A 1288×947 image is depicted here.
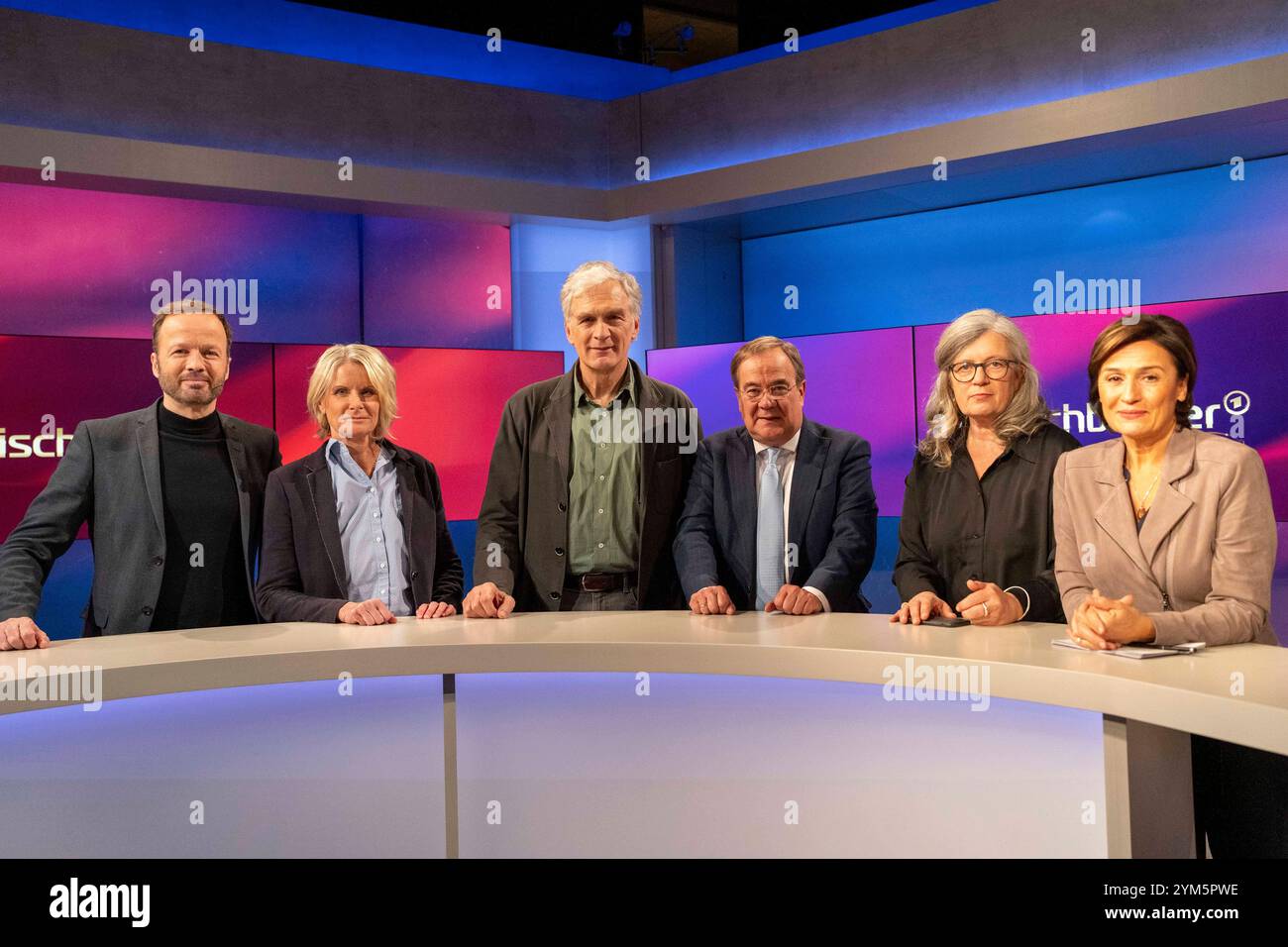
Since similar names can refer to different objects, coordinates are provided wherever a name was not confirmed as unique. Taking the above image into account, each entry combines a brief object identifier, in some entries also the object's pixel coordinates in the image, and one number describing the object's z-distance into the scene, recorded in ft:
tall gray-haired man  9.42
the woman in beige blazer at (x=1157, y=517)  6.56
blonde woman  9.18
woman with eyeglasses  8.43
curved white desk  5.81
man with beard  9.10
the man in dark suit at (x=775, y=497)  9.34
